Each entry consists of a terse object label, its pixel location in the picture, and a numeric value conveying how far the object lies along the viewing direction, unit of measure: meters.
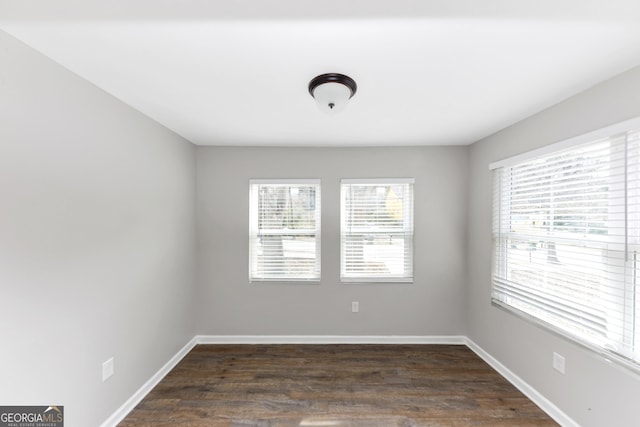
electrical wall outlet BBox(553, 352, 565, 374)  2.02
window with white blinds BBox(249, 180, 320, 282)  3.37
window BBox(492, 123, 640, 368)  1.63
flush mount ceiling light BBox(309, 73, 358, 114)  1.62
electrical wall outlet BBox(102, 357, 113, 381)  1.92
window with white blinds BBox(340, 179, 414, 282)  3.36
